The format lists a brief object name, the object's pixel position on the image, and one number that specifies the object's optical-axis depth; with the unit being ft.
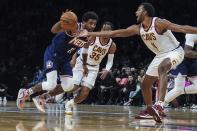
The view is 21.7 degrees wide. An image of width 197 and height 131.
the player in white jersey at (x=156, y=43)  22.20
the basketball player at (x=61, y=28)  25.39
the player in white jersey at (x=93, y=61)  31.94
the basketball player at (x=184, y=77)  29.94
